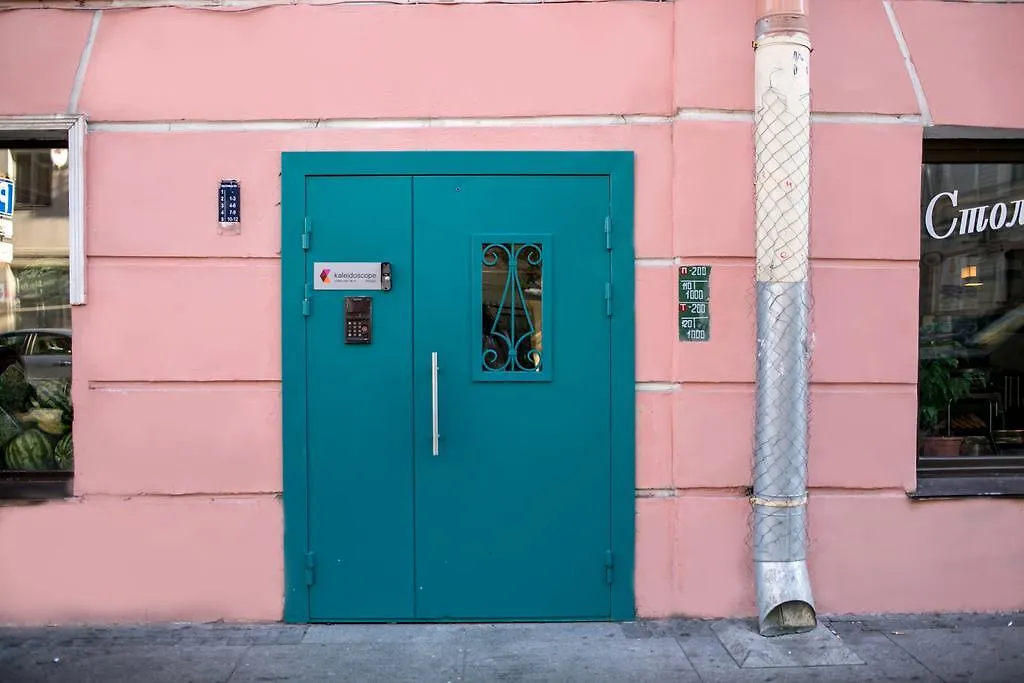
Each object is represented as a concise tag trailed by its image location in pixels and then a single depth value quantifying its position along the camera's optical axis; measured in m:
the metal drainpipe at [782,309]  3.89
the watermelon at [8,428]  4.46
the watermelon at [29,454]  4.42
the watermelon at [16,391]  4.52
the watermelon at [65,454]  4.40
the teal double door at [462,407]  4.14
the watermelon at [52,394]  4.43
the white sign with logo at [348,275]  4.12
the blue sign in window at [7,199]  4.43
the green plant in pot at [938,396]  4.53
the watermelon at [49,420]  4.45
